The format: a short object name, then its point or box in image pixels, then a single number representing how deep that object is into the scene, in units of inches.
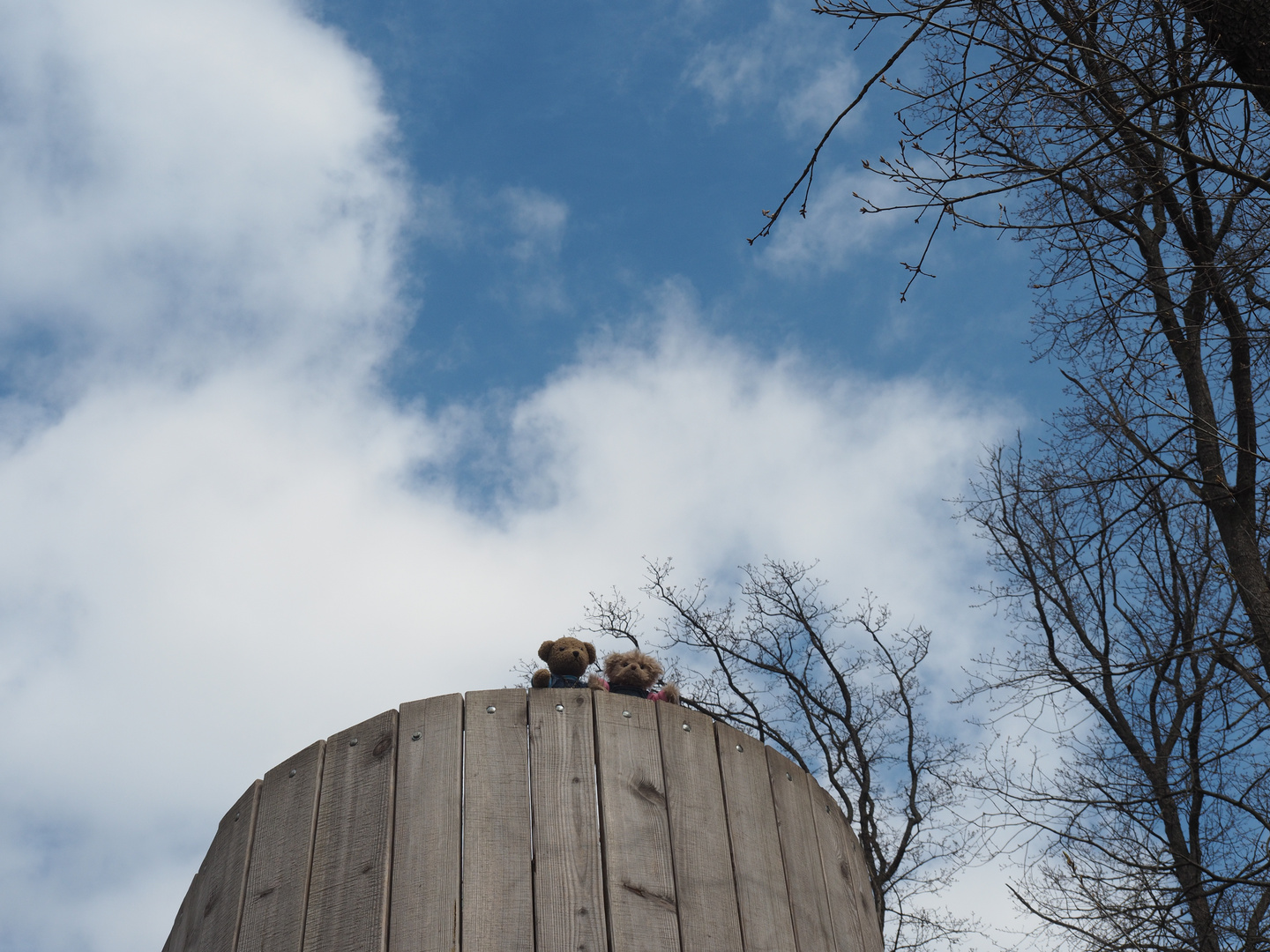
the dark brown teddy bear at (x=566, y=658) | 206.2
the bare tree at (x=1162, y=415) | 145.7
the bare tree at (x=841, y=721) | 393.4
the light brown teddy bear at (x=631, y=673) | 217.3
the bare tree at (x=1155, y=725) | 240.4
